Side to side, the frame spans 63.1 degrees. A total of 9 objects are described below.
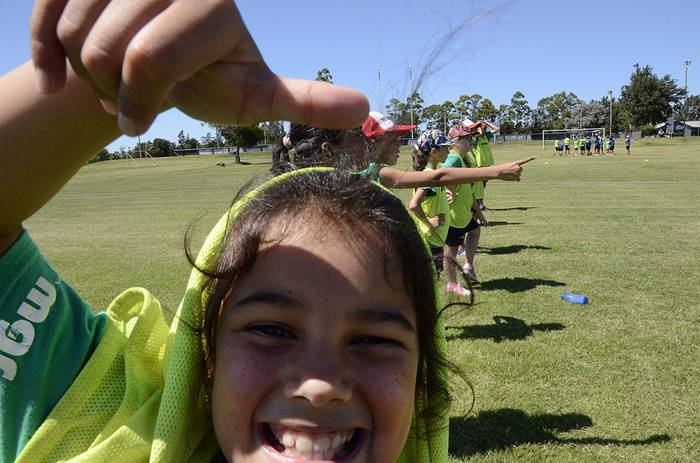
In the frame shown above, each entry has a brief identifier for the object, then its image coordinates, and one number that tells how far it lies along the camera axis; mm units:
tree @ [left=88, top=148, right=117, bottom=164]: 75562
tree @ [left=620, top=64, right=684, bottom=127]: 76438
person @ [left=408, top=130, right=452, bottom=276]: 7078
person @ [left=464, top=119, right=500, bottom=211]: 11984
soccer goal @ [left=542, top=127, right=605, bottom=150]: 58581
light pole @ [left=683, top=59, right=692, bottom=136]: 77344
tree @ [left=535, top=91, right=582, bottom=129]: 87188
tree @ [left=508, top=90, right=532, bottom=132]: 72000
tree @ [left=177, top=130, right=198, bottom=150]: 89850
